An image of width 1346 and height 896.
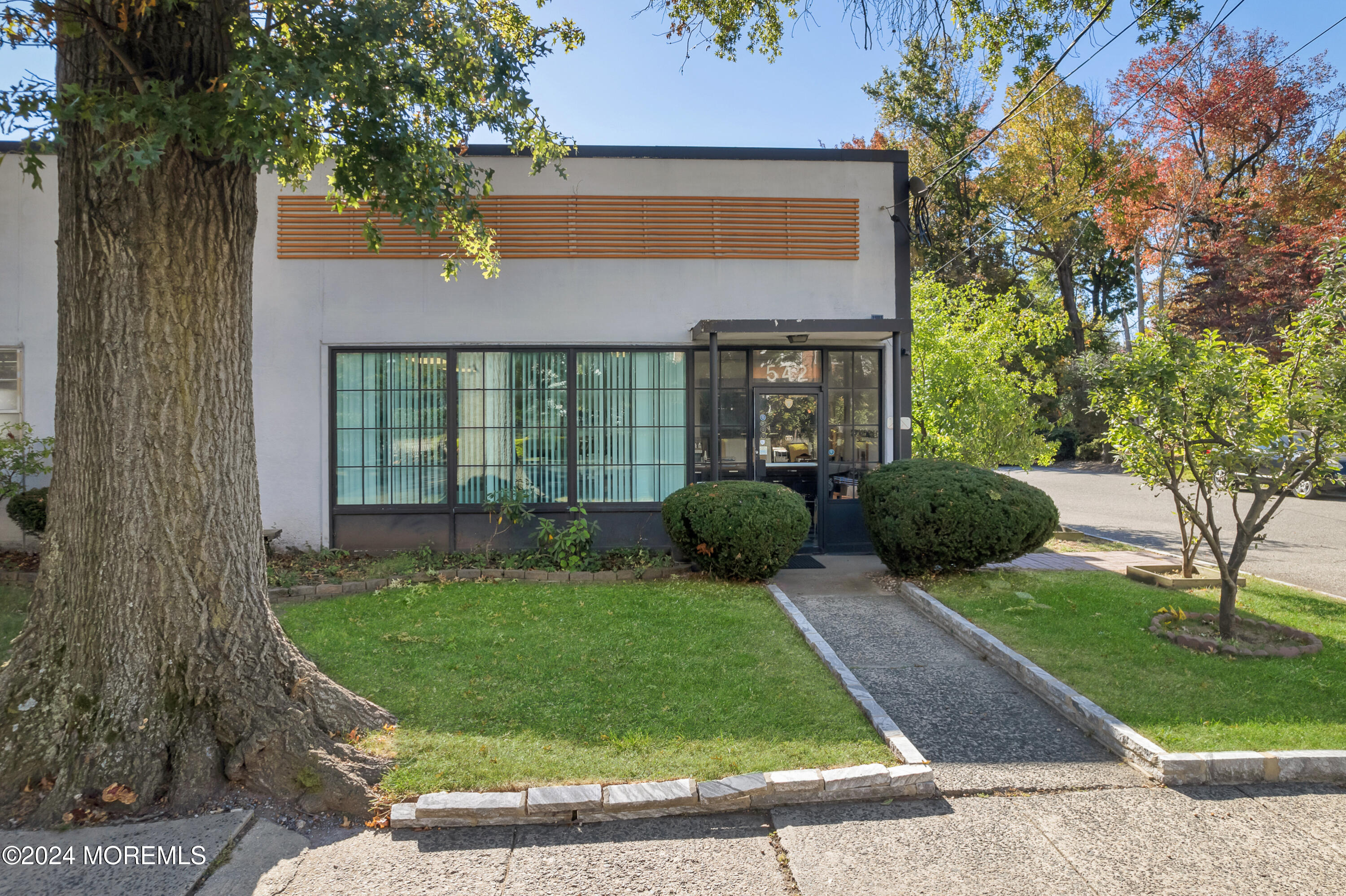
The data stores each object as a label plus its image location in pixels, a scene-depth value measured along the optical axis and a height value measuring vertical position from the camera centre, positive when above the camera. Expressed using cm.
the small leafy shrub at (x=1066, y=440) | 3144 +59
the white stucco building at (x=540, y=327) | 891 +152
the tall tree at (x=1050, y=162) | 1830 +805
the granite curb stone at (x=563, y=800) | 348 -163
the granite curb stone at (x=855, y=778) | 367 -161
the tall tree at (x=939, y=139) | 2420 +1050
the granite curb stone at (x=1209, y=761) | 383 -161
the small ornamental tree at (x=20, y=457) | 830 -5
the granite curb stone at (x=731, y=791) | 355 -162
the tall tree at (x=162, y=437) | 363 +8
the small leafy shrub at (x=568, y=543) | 833 -103
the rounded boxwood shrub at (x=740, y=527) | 752 -75
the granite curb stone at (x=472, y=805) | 344 -164
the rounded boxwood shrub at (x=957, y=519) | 741 -66
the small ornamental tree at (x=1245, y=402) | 565 +41
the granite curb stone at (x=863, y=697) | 395 -155
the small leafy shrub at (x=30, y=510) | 816 -64
